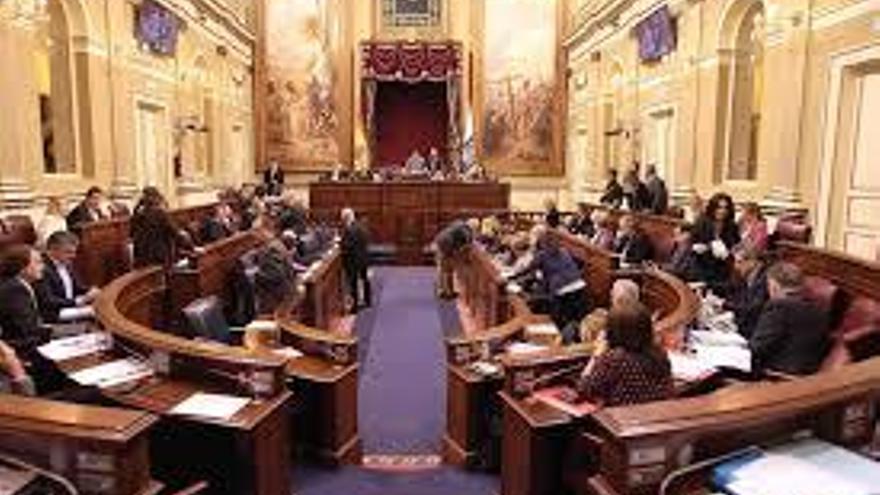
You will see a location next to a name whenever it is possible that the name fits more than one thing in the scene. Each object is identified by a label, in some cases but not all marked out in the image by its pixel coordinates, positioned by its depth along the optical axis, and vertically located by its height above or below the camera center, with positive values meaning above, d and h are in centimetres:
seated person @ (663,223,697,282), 715 -79
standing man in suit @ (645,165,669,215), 1077 -27
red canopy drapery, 1752 +249
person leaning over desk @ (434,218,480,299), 1039 -99
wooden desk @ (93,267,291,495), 342 -108
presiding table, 1465 -62
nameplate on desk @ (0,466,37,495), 199 -82
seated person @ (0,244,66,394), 426 -85
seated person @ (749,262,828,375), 427 -84
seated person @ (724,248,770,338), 517 -81
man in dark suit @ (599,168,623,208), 1247 -29
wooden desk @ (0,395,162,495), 212 -76
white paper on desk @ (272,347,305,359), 475 -114
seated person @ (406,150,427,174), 1647 +18
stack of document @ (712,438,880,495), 193 -76
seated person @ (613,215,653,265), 851 -77
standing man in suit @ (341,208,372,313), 998 -103
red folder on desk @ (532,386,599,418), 335 -102
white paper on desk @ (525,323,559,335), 478 -96
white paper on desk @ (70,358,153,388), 362 -98
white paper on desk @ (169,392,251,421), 334 -104
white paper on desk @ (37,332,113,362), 406 -96
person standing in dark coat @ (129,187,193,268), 712 -59
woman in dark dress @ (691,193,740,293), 702 -61
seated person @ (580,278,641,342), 446 -86
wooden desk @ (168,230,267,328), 610 -86
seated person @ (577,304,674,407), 303 -75
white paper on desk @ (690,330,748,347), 445 -94
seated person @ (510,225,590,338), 709 -99
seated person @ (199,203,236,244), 985 -72
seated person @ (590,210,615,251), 958 -71
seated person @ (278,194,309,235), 1105 -68
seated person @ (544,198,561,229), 1130 -59
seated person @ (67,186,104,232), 838 -45
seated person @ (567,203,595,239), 1138 -75
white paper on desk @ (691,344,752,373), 407 -96
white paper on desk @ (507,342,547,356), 447 -103
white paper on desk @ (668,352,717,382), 377 -95
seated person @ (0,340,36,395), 368 -99
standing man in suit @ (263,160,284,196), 1588 -16
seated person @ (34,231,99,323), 525 -82
